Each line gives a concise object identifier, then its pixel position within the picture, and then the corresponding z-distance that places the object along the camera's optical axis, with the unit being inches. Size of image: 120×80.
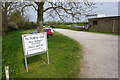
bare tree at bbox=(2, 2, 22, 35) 345.4
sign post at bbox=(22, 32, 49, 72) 156.3
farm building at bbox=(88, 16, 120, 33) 754.2
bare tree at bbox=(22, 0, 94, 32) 317.1
